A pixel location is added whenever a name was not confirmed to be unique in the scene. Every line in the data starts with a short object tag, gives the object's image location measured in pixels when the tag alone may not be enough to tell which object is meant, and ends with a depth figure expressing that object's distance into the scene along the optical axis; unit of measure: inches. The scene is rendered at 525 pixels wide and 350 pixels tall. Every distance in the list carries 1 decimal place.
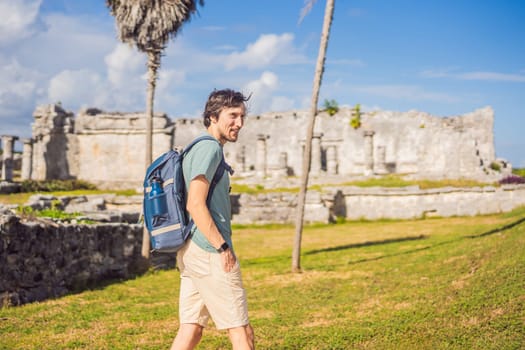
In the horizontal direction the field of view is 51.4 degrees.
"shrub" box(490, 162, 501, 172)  1353.3
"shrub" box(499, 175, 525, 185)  915.5
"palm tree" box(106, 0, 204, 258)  430.9
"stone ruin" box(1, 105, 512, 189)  1111.0
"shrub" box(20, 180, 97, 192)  936.3
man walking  129.9
